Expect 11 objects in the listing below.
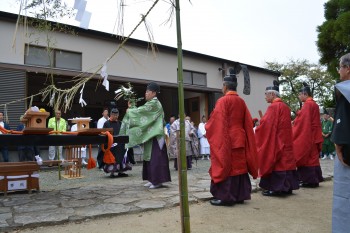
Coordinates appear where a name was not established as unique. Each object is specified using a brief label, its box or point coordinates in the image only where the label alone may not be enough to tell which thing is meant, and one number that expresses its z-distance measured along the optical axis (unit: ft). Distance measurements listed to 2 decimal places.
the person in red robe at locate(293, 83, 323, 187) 19.44
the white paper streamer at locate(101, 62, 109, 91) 9.31
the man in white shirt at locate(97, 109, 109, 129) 32.55
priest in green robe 18.48
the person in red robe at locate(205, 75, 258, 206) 14.47
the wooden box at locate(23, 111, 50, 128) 13.50
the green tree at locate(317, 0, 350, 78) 52.44
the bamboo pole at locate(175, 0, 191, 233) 7.27
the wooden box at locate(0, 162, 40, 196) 16.85
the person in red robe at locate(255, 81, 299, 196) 16.74
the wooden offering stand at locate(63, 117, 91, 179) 25.75
